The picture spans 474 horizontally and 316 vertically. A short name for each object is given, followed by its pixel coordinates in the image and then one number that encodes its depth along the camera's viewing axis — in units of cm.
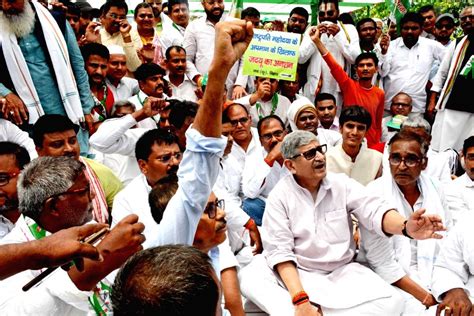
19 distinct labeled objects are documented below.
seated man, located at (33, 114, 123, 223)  345
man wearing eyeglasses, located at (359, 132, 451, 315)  331
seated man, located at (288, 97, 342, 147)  501
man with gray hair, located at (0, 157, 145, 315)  201
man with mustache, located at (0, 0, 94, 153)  386
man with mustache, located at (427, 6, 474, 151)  576
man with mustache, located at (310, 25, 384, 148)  571
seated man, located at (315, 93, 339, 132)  549
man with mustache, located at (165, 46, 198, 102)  557
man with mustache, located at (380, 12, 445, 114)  650
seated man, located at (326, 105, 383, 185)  446
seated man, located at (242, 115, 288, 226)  418
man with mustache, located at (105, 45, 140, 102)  506
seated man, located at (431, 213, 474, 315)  272
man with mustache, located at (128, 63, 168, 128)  498
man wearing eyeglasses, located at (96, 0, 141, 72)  569
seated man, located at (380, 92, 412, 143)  608
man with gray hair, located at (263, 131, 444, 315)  317
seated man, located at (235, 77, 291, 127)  547
